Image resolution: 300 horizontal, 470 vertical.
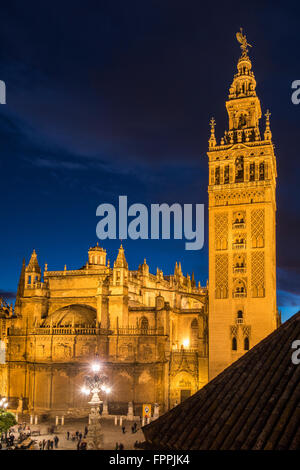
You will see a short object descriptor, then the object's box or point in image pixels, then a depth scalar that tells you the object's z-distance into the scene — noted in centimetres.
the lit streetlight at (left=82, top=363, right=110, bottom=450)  2853
